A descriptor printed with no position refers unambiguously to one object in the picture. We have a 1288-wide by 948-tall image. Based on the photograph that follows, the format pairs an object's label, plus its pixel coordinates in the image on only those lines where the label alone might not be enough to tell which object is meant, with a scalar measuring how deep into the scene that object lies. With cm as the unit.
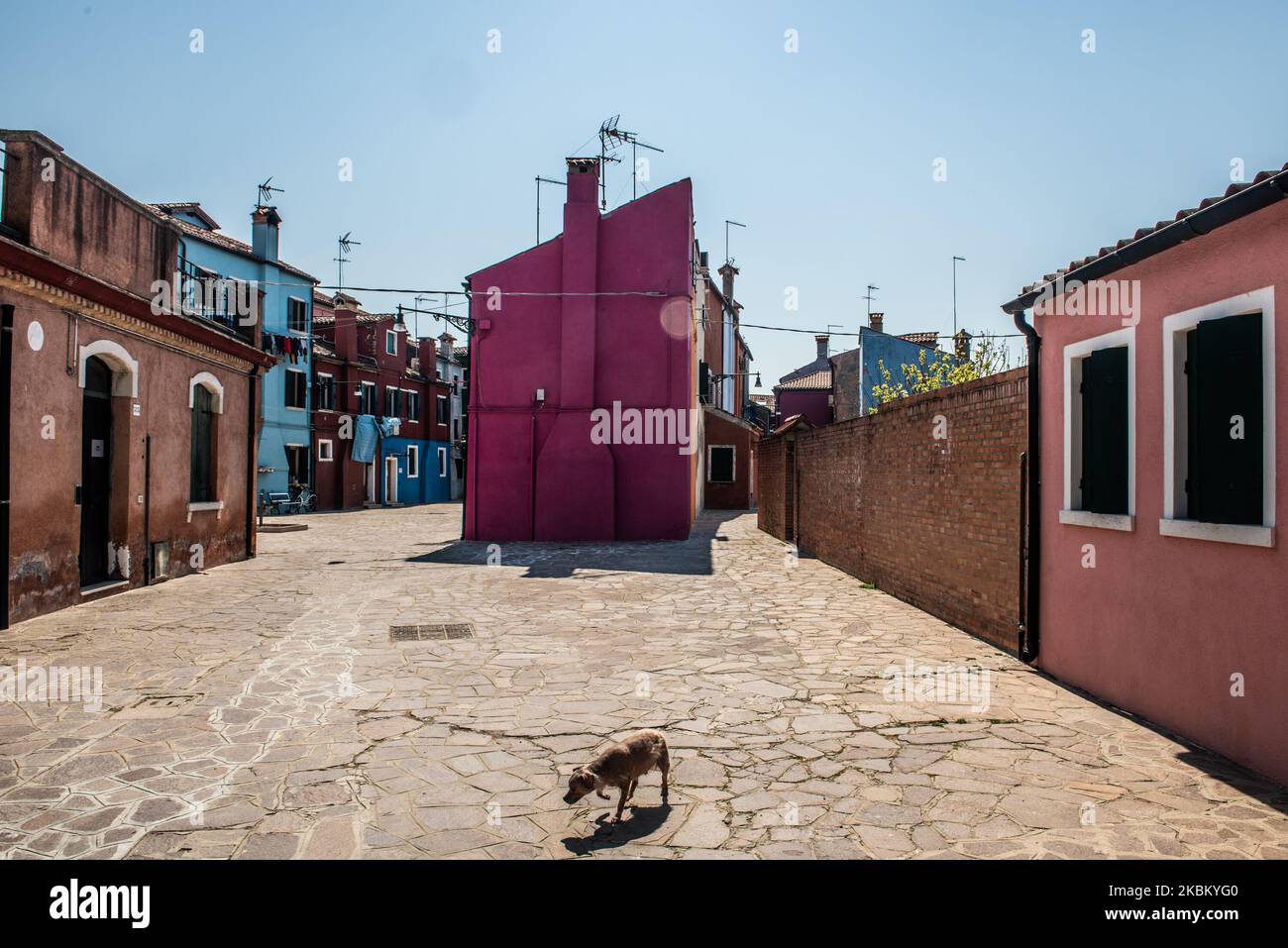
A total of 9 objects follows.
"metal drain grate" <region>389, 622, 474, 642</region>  807
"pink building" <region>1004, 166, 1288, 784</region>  436
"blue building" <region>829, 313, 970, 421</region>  3309
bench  2975
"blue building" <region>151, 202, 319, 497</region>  2845
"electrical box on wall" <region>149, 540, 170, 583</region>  1146
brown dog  370
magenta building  1962
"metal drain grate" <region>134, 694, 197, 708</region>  559
